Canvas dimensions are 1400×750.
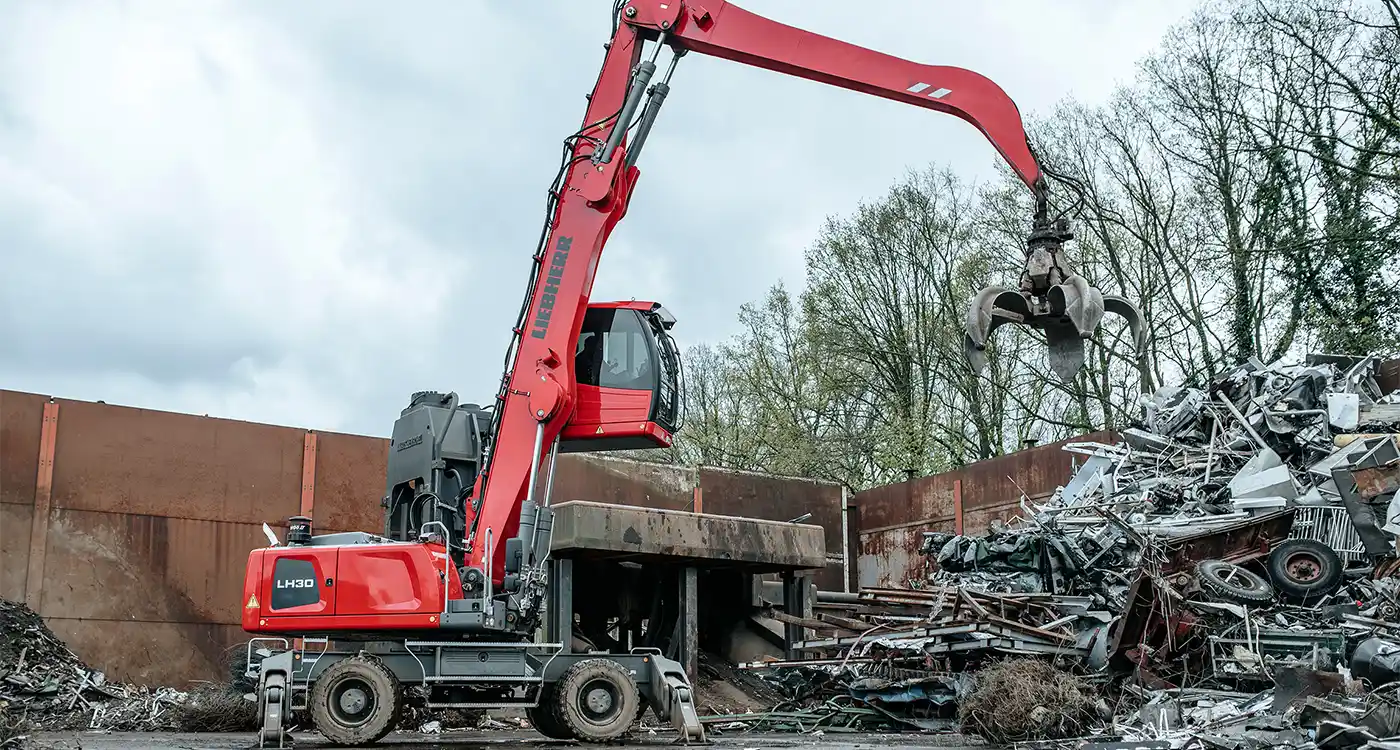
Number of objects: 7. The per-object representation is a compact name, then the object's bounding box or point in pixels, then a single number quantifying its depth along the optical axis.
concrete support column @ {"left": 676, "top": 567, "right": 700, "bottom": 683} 13.77
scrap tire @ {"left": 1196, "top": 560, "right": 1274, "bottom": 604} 11.38
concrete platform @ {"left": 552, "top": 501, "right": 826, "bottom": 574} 13.02
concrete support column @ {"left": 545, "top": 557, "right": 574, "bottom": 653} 13.21
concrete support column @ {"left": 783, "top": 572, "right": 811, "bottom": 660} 15.48
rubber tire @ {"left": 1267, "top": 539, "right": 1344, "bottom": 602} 11.52
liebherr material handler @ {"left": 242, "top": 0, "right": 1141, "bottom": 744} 9.39
